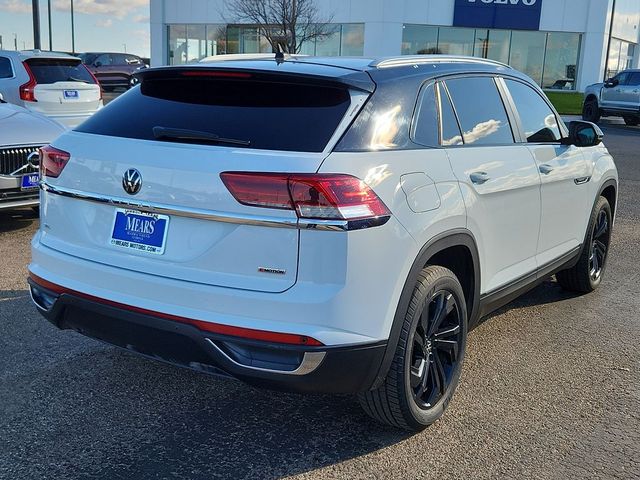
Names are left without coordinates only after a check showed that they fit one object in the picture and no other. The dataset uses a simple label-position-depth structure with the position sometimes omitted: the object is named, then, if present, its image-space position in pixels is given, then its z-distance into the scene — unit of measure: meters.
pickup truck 23.41
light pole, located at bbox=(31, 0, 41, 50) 19.14
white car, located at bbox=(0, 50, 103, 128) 11.34
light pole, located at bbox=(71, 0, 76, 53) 55.72
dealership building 38.06
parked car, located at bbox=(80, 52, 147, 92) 34.28
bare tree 34.47
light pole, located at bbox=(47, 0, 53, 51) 41.19
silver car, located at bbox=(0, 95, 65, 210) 6.71
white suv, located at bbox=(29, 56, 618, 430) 2.78
